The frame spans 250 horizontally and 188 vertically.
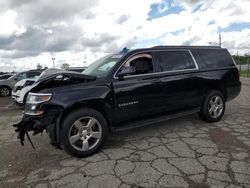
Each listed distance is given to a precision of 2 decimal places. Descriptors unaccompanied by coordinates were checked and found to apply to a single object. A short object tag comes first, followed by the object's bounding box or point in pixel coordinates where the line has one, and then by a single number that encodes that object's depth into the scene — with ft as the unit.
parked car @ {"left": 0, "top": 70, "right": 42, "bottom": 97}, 37.55
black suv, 9.93
